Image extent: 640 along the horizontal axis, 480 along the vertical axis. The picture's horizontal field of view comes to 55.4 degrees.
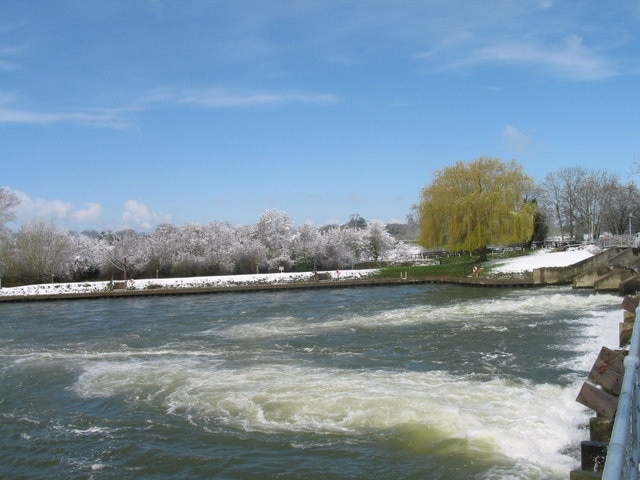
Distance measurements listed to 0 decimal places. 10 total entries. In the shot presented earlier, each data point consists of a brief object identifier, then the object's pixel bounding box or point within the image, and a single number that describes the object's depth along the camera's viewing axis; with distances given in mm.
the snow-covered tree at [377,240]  77988
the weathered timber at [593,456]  7477
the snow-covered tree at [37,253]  65562
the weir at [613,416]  3137
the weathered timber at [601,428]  7875
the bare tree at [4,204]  67625
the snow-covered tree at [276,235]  73062
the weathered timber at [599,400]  8039
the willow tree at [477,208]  56062
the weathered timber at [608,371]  8344
